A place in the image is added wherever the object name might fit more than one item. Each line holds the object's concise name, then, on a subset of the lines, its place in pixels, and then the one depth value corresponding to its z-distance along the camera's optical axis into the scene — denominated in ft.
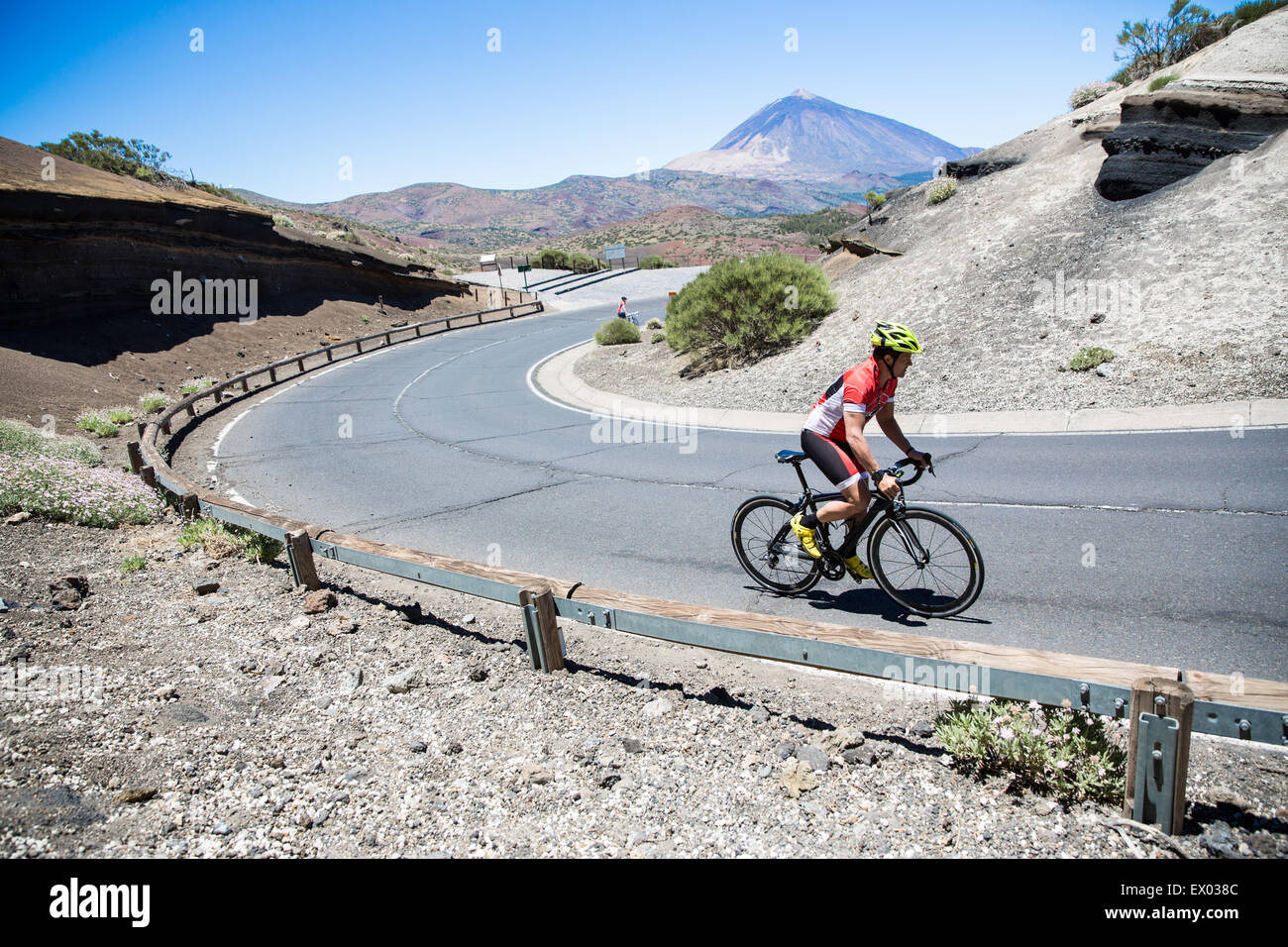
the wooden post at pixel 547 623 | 15.56
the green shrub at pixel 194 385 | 69.82
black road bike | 17.74
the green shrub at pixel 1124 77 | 83.05
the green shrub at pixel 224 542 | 24.97
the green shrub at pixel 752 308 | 62.28
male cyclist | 16.74
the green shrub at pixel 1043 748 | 10.74
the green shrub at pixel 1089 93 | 82.84
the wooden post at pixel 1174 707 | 9.18
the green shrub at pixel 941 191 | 75.82
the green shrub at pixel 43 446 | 36.88
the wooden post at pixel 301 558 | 20.86
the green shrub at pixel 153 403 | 60.70
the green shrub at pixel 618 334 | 89.36
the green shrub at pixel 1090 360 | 42.04
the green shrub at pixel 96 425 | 51.47
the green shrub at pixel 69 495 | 27.58
